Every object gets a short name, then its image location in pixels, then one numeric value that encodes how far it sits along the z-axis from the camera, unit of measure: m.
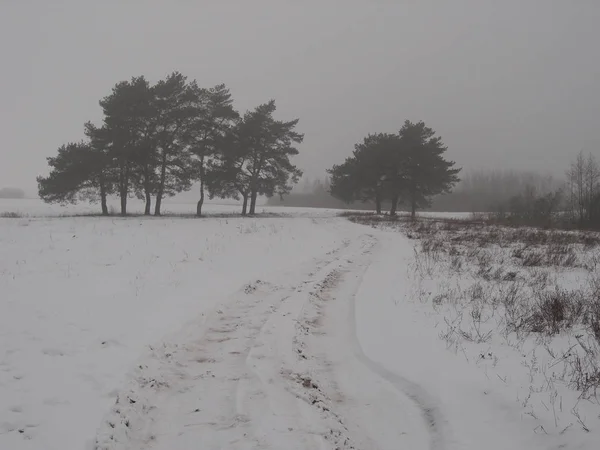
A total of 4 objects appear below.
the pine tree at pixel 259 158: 30.56
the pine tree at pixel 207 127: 28.61
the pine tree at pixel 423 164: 36.00
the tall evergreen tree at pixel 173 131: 27.23
